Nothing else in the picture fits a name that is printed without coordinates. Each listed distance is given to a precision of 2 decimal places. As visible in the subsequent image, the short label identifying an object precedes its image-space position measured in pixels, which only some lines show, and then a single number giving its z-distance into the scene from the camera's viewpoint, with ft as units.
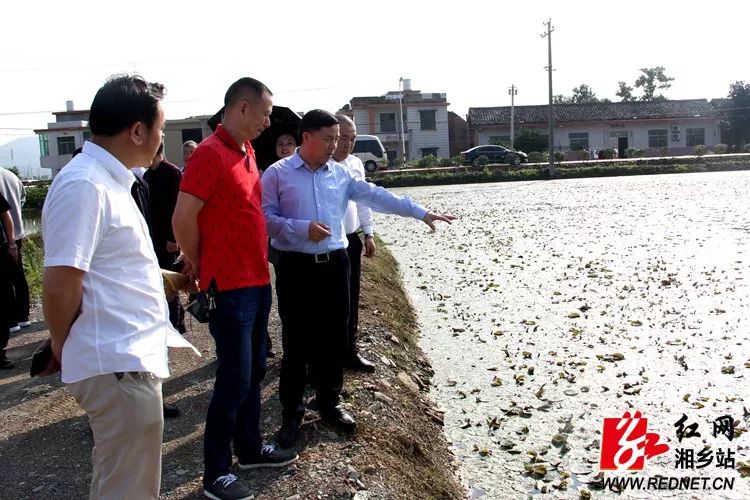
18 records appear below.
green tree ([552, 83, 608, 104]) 311.47
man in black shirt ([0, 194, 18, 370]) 19.74
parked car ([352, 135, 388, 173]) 142.20
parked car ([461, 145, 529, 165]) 155.82
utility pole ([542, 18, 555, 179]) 128.36
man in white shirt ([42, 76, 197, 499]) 7.13
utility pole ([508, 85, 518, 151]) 188.00
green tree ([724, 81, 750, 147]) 203.72
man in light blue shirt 12.94
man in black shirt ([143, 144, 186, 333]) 17.51
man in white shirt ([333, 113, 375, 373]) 17.17
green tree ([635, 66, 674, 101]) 272.92
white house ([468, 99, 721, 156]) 197.77
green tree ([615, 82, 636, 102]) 278.77
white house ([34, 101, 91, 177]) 200.85
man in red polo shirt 10.39
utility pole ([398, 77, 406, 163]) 187.01
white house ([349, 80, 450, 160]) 194.39
